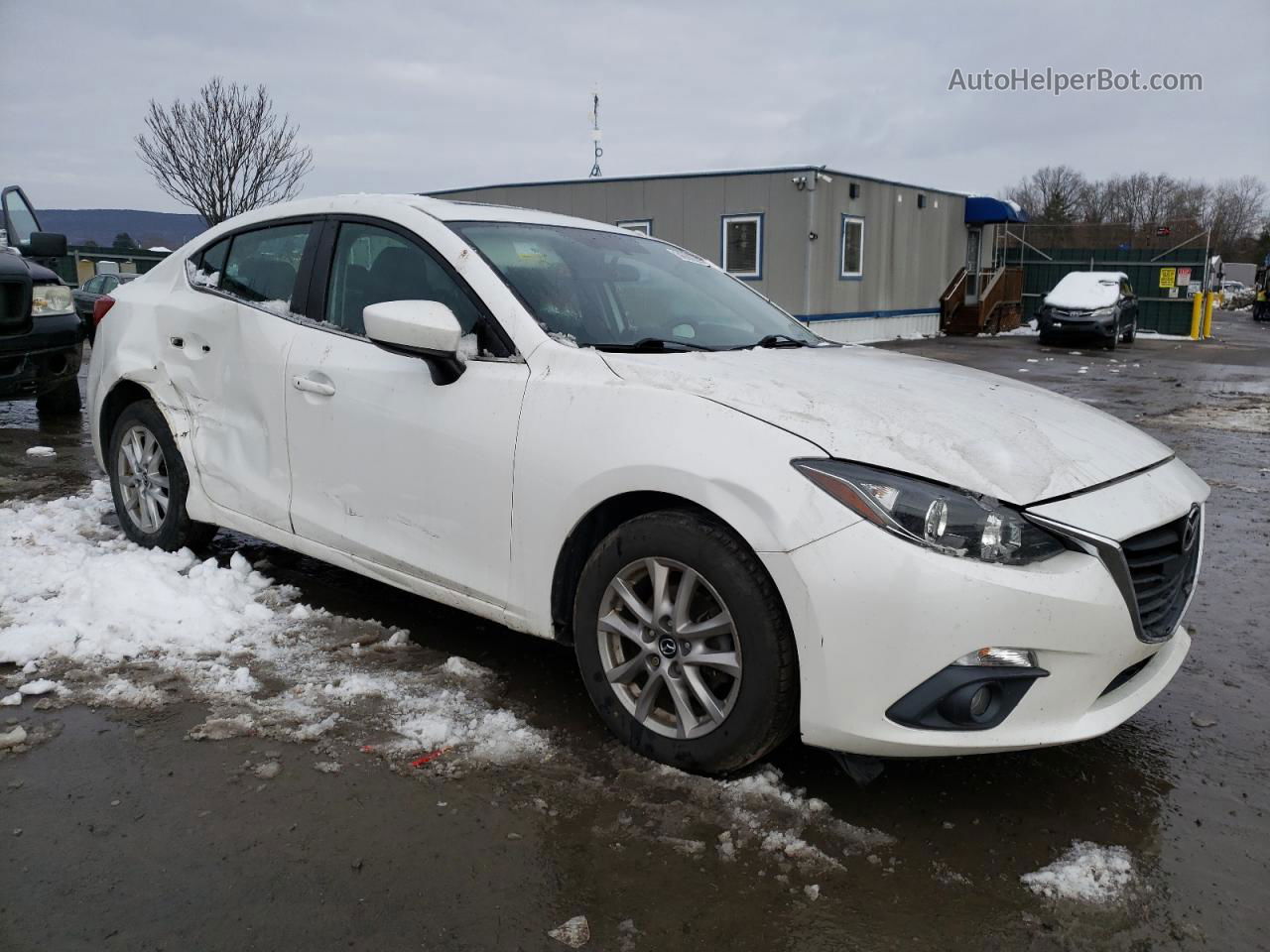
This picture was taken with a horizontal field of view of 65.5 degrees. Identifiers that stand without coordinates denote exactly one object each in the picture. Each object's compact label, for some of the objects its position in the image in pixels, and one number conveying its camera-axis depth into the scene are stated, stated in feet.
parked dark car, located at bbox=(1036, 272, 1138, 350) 72.90
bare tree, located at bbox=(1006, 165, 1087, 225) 227.40
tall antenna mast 83.56
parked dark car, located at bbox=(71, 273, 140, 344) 49.37
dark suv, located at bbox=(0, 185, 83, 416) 23.95
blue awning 90.89
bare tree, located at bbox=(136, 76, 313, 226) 93.45
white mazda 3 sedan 7.76
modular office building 66.80
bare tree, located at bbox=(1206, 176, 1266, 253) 267.80
